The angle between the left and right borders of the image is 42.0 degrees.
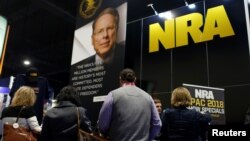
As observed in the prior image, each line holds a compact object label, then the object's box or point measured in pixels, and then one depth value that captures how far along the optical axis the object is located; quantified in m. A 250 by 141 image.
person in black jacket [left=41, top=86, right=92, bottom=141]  2.79
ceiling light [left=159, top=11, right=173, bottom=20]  7.10
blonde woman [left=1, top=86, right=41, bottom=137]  3.16
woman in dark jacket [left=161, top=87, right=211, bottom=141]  3.12
